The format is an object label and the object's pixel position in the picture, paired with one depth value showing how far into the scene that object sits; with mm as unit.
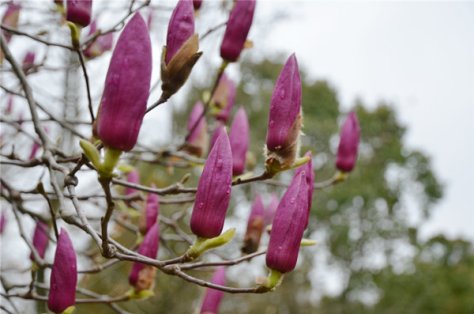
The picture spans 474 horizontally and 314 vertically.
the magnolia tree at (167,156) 684
